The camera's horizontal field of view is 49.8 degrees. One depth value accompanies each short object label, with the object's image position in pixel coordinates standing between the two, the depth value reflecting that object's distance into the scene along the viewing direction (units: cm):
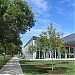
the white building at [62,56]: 2355
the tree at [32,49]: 1870
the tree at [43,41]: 787
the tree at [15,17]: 672
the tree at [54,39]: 778
